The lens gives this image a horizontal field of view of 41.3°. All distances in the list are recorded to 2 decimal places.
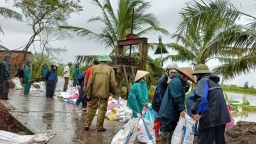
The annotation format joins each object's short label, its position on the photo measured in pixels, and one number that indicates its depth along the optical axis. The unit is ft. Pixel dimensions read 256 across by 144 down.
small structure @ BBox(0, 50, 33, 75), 77.56
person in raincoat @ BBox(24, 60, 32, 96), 47.37
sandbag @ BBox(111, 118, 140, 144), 18.88
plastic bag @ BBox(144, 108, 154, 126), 20.29
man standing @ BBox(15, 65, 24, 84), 60.95
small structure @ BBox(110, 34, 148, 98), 37.01
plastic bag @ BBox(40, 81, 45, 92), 60.05
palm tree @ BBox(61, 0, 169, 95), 55.36
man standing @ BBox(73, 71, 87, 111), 32.56
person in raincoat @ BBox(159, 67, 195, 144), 17.98
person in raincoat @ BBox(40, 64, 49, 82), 60.49
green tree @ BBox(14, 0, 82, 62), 64.54
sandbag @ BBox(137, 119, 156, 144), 19.98
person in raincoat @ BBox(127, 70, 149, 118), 20.89
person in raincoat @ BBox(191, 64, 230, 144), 15.67
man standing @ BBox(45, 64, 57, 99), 45.70
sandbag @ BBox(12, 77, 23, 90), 61.93
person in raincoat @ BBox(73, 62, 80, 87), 55.72
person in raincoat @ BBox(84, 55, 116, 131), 23.53
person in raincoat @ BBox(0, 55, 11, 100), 37.76
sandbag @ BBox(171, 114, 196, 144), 17.93
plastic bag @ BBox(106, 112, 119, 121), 29.60
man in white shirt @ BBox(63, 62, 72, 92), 57.06
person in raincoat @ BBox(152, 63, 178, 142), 20.56
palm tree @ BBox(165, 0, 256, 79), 26.32
